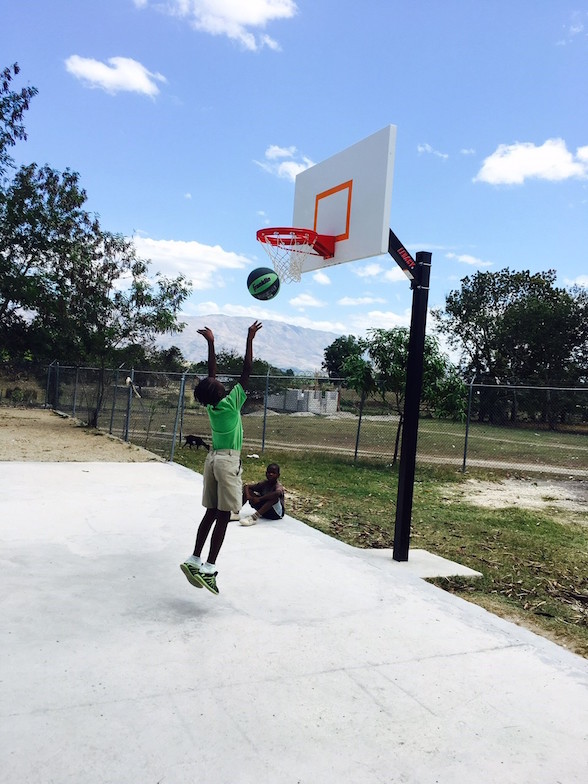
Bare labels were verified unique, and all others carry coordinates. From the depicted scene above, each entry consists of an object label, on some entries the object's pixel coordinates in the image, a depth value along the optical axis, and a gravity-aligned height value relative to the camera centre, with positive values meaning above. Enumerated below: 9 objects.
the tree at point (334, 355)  76.62 +4.23
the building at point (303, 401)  37.17 -0.81
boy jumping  4.65 -0.63
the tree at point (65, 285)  19.95 +2.74
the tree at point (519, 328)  44.16 +5.50
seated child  7.59 -1.35
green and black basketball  7.08 +1.10
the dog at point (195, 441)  15.03 -1.44
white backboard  6.39 +2.15
